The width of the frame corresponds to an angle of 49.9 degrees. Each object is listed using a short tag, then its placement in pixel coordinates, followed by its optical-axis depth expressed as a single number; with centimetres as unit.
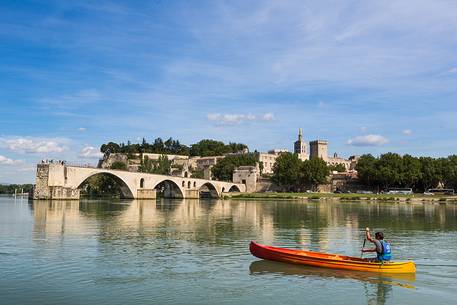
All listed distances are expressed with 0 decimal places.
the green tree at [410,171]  11450
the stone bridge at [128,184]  7244
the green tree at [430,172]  11431
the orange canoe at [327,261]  1912
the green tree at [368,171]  12188
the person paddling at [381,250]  1952
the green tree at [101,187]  12538
